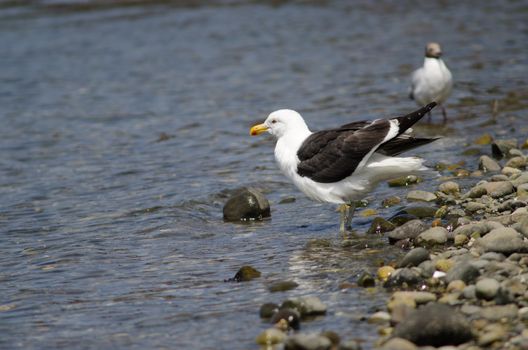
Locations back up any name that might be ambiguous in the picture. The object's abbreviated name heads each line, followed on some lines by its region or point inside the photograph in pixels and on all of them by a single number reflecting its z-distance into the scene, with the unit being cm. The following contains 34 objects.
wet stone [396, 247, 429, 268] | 1295
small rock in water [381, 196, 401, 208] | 1800
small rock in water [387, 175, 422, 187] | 1952
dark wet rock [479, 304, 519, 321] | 1073
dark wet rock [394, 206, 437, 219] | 1633
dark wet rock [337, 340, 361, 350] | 1002
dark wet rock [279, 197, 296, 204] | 1933
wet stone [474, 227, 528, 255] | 1283
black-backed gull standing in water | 1537
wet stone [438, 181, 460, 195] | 1780
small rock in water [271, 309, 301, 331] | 1123
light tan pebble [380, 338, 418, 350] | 990
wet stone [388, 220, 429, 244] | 1472
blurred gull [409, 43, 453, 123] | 2658
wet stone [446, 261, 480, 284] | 1191
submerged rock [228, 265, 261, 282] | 1375
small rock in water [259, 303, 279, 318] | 1177
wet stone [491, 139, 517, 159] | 2048
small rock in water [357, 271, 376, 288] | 1264
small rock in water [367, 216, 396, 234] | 1590
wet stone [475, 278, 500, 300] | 1123
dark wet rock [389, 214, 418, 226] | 1610
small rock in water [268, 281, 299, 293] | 1299
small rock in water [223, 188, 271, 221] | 1809
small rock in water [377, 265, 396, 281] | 1273
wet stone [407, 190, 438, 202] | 1748
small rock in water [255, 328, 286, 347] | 1073
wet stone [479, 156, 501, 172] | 1928
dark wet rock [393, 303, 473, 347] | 1016
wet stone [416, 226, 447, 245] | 1420
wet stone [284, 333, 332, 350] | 1016
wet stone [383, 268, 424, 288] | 1233
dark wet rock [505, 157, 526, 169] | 1870
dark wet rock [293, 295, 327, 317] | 1159
